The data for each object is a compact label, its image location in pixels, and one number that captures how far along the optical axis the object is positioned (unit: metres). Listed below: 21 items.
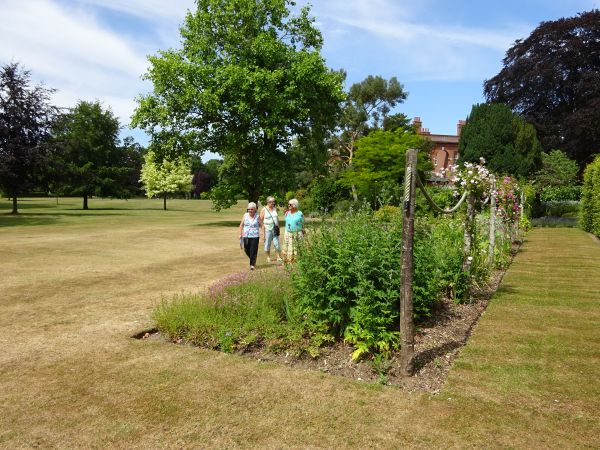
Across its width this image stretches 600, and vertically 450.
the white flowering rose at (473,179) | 8.91
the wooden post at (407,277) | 4.61
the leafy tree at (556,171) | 32.84
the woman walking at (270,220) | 11.36
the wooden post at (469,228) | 8.30
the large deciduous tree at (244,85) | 24.12
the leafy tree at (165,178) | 49.81
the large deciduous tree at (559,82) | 36.16
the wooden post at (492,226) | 10.32
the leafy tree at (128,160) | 48.53
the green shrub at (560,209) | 32.86
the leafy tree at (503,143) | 31.91
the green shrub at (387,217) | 6.92
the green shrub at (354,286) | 4.99
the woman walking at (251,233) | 10.84
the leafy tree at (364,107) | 54.41
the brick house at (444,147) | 76.88
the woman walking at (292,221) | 10.59
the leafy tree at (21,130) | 31.86
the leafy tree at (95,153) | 45.75
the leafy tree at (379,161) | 31.03
